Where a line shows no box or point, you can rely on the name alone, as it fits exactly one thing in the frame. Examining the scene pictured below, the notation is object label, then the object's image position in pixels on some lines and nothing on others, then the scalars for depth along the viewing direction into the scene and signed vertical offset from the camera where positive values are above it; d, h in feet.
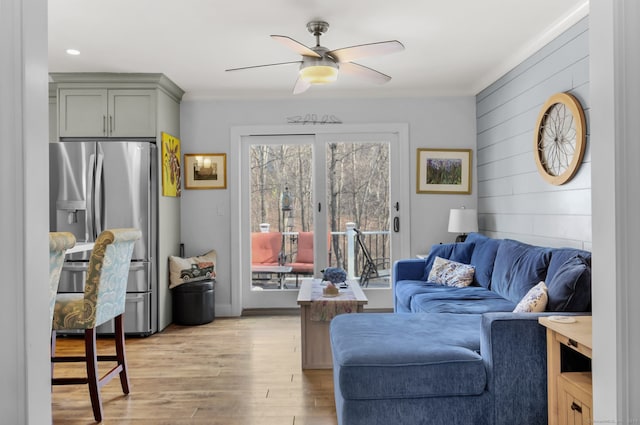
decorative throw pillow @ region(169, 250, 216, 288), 15.80 -1.83
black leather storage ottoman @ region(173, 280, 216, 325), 15.88 -2.94
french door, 17.65 +0.17
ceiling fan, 9.90 +3.47
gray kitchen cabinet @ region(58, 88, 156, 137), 15.21 +3.30
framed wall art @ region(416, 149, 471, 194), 17.39 +1.53
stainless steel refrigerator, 14.36 +0.47
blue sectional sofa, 6.97 -2.35
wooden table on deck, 17.89 -2.13
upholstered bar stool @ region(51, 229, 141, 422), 8.39 -1.55
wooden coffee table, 11.23 -2.98
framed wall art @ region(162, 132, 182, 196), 15.56 +1.68
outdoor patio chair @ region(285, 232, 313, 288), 17.83 -1.61
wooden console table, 5.83 -2.19
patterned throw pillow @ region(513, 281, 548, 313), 8.23 -1.57
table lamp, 15.74 -0.27
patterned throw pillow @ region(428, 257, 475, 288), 13.46 -1.74
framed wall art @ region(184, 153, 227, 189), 17.46 +1.71
